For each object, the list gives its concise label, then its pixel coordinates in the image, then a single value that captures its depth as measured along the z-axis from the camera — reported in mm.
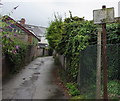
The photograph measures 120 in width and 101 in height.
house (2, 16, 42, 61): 14172
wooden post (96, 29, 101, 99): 2468
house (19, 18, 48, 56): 30515
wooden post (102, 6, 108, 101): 2134
